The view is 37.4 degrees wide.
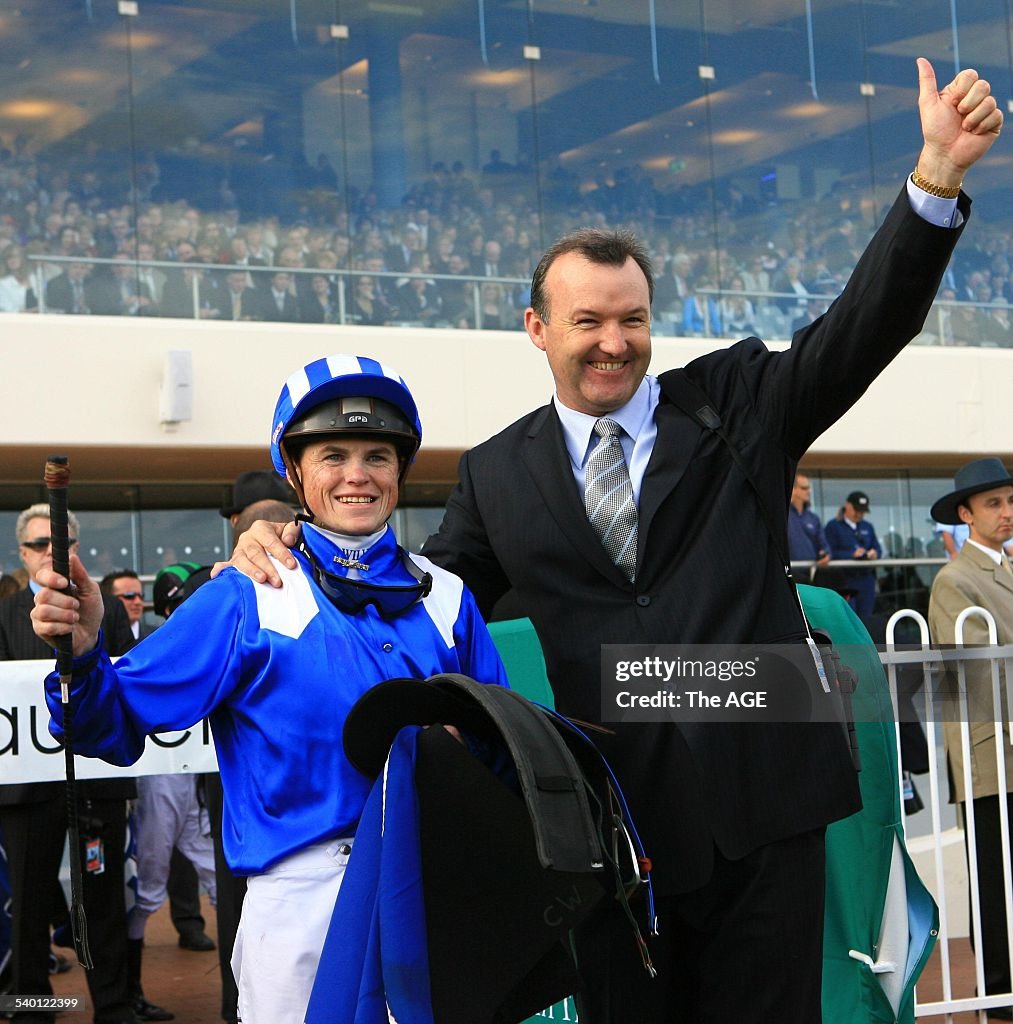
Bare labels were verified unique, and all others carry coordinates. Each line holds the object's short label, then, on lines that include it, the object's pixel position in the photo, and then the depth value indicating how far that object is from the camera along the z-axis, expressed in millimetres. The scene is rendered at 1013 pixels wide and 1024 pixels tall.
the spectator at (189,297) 13586
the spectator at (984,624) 5047
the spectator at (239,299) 13766
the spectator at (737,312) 16266
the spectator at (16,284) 12844
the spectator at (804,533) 11847
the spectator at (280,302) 13945
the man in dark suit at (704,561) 2477
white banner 5004
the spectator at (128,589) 7918
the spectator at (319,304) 14133
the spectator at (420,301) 14584
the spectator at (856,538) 15664
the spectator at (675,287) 15945
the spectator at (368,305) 14378
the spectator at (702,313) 16016
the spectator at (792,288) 16703
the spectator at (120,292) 13250
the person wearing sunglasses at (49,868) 5285
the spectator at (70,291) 13023
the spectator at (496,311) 14930
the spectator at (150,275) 13492
